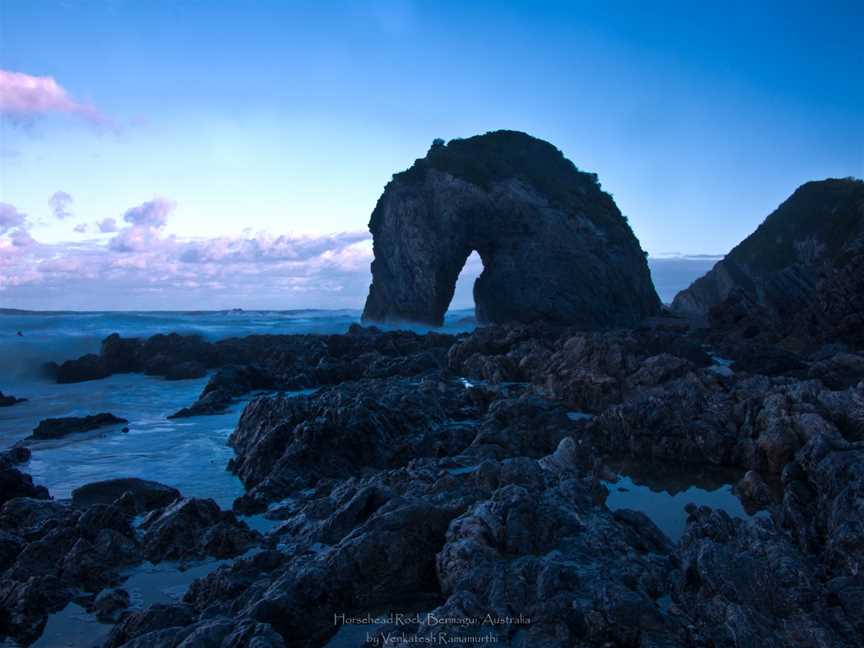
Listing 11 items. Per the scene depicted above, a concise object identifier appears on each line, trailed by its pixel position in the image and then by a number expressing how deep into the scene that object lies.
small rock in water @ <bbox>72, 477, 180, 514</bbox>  6.82
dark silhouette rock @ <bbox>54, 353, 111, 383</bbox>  20.64
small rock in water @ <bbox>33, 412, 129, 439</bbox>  11.34
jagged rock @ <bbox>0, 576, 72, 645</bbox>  4.33
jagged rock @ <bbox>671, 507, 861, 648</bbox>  3.45
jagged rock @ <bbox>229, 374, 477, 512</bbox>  7.77
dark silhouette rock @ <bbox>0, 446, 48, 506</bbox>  7.21
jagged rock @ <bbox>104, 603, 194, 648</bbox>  3.98
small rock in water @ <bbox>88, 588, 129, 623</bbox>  4.51
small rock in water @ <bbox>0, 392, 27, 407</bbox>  15.88
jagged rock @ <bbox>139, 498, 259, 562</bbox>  5.55
